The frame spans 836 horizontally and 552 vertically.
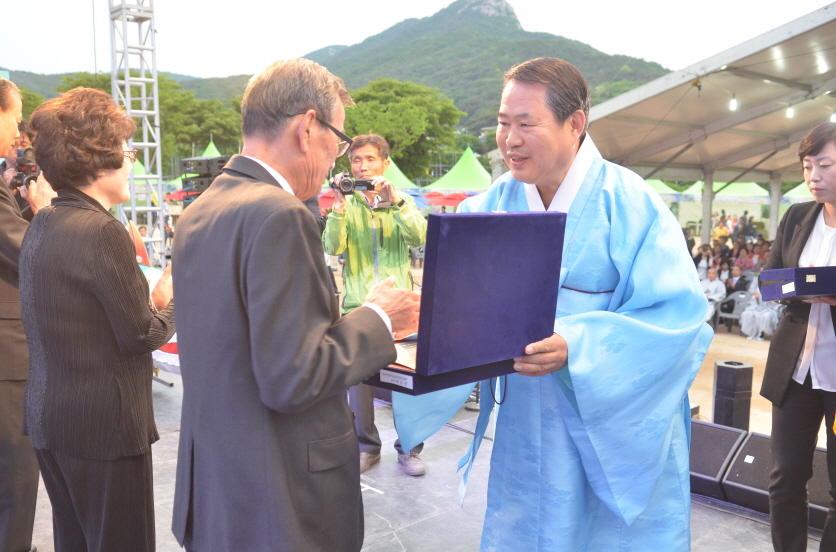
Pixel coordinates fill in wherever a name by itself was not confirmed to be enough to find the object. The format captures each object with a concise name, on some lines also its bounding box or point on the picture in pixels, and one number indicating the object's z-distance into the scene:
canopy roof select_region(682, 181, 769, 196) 24.61
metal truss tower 8.44
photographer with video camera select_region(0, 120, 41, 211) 2.63
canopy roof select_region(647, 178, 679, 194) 22.91
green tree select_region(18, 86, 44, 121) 34.84
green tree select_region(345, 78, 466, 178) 36.28
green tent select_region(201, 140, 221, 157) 24.77
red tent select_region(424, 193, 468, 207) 16.58
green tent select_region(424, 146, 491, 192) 17.34
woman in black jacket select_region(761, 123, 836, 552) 2.33
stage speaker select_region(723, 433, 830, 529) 2.86
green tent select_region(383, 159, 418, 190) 18.08
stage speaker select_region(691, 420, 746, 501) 3.19
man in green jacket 3.49
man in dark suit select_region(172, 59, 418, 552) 1.07
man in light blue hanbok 1.51
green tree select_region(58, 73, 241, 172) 43.00
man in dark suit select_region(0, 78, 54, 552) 2.24
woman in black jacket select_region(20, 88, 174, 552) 1.62
